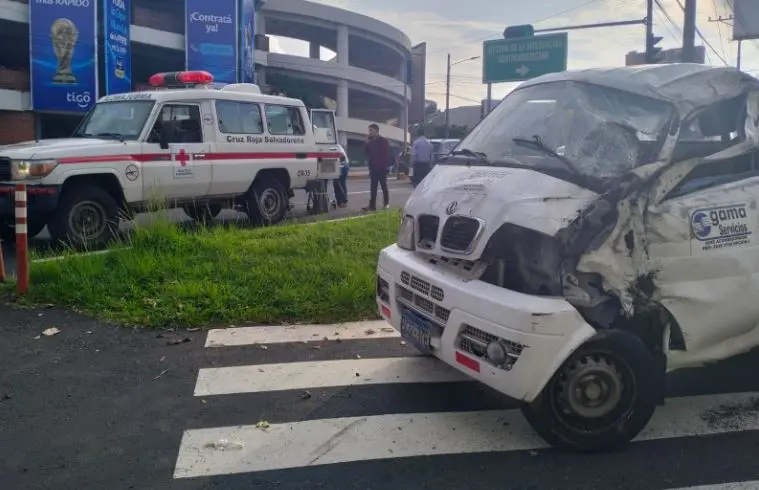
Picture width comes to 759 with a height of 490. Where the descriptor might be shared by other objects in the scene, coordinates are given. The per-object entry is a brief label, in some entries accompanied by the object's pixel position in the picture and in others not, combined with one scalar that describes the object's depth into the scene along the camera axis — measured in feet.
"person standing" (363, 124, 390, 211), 48.34
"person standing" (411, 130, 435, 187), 49.98
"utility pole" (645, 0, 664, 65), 53.18
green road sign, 70.03
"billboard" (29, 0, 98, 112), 89.92
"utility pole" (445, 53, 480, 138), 177.88
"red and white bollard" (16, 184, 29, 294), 21.40
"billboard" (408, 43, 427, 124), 208.33
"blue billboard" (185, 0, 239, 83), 108.47
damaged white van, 11.53
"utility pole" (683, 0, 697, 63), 43.91
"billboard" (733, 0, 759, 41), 88.02
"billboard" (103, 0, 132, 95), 95.40
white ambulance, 28.73
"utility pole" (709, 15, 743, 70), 84.14
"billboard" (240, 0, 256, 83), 110.20
